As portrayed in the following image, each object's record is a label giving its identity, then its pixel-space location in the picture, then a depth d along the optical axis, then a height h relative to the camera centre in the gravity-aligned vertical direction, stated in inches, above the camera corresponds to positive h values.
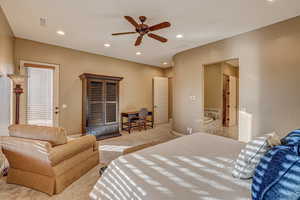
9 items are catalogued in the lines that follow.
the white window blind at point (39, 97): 150.9 +3.2
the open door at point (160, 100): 258.8 -0.2
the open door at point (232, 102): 233.8 -3.5
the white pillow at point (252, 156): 45.5 -18.1
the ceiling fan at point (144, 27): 92.4 +49.4
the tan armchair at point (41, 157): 69.4 -28.7
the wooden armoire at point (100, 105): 165.5 -6.4
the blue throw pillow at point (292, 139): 40.8 -11.5
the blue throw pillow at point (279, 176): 30.2 -17.3
